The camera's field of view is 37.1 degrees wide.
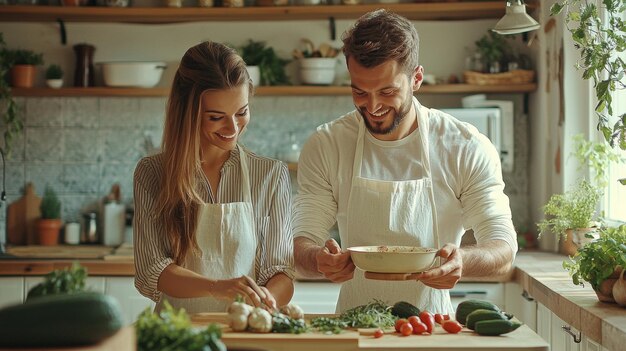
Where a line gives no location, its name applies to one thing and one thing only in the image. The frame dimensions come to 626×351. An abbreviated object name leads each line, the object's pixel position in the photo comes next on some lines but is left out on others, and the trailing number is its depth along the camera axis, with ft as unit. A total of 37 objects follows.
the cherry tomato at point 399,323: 7.93
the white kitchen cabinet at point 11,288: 15.93
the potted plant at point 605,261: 10.12
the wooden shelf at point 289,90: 17.51
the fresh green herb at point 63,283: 6.00
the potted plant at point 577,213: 14.20
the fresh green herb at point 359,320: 8.06
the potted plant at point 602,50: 10.02
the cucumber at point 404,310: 8.59
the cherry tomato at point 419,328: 7.84
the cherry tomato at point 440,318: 8.33
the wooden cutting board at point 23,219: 18.44
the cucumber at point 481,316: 7.93
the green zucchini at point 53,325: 5.00
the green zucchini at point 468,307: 8.30
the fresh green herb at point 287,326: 7.78
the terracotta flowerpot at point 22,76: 18.07
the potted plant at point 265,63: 17.89
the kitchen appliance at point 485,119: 17.10
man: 9.31
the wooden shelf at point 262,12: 17.53
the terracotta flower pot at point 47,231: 18.16
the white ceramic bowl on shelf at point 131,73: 17.74
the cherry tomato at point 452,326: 7.95
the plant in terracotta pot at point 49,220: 18.17
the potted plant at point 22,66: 18.10
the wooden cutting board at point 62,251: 16.58
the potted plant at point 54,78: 18.17
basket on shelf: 17.40
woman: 8.94
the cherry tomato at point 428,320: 7.92
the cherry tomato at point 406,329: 7.79
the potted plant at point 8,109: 17.93
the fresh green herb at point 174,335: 5.62
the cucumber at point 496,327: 7.78
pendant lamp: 12.67
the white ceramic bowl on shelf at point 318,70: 17.71
